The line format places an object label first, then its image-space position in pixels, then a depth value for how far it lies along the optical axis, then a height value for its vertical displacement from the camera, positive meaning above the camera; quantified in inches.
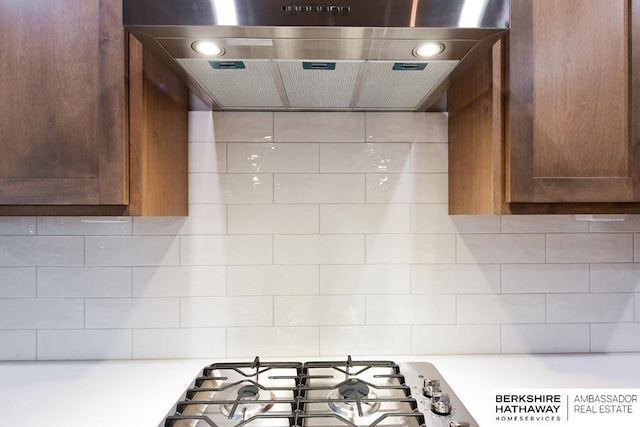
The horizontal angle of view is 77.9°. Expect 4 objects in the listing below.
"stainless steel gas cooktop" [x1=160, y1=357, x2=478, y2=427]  35.5 -17.8
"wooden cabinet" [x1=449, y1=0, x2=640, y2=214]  36.9 +10.8
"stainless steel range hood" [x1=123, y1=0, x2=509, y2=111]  30.5 +14.7
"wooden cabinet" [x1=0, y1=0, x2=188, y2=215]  36.0 +10.8
